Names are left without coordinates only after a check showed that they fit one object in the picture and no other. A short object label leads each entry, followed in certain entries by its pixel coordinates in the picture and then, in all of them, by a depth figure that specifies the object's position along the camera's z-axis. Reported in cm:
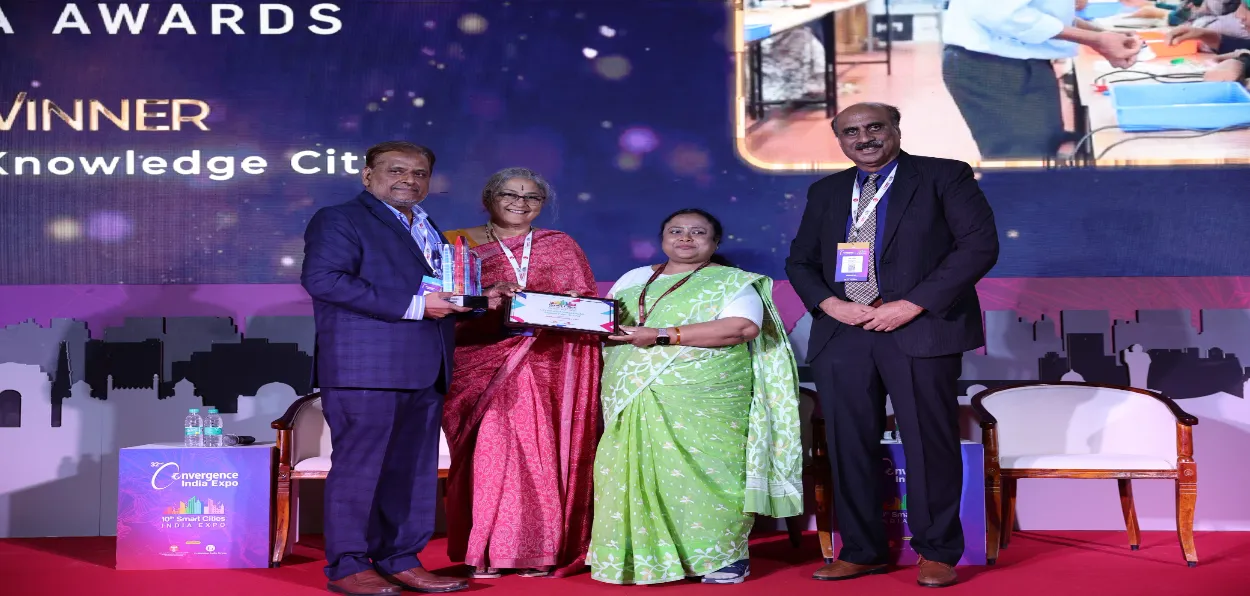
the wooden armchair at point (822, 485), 436
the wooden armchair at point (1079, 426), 464
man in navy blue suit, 350
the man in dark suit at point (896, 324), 371
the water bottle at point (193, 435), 440
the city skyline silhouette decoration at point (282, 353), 508
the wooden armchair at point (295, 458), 437
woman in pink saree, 389
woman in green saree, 379
